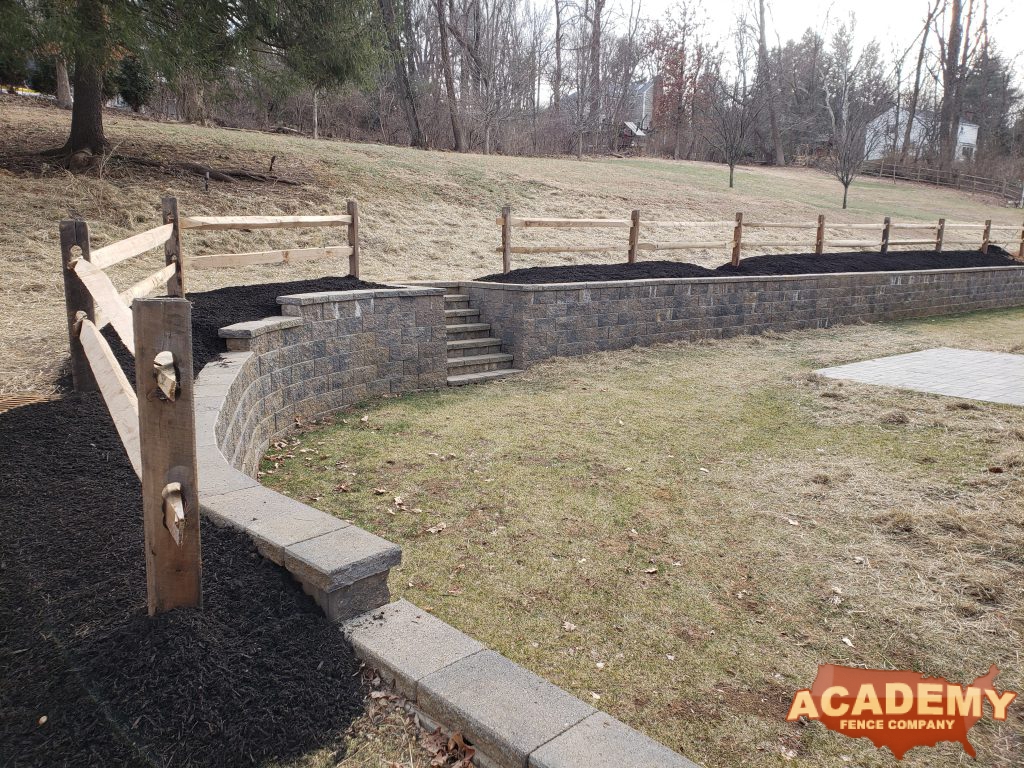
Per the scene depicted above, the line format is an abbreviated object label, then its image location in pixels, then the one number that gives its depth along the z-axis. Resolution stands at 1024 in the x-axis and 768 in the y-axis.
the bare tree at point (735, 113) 24.53
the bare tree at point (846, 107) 23.19
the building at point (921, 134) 40.16
